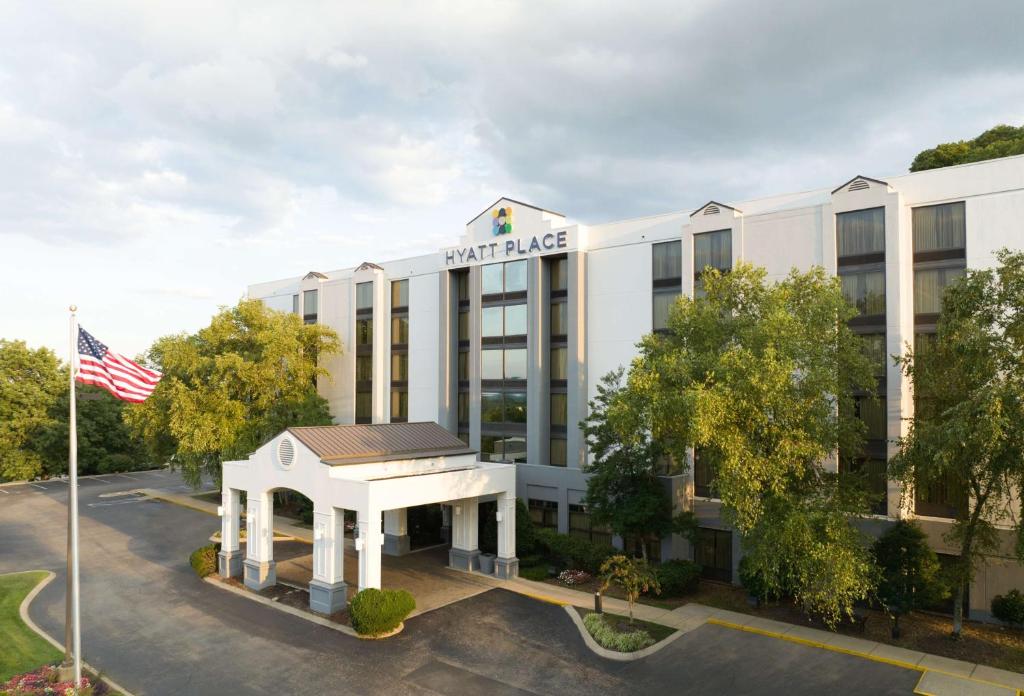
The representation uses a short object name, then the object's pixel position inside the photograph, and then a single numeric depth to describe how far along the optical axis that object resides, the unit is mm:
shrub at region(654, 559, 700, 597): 29406
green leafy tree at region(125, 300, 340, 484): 43062
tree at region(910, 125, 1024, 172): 45797
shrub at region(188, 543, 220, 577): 32406
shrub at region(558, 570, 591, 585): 31556
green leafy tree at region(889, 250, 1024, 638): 19594
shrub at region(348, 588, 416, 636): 24516
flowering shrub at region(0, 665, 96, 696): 19359
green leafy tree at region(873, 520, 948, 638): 24578
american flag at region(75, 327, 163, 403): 19984
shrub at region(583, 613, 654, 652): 23422
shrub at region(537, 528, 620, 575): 32781
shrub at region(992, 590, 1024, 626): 24500
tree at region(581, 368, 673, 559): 30047
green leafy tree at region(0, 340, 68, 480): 58750
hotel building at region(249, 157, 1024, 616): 27734
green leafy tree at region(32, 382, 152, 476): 59906
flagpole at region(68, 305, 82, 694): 19594
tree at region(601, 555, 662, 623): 25578
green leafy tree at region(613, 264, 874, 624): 21703
